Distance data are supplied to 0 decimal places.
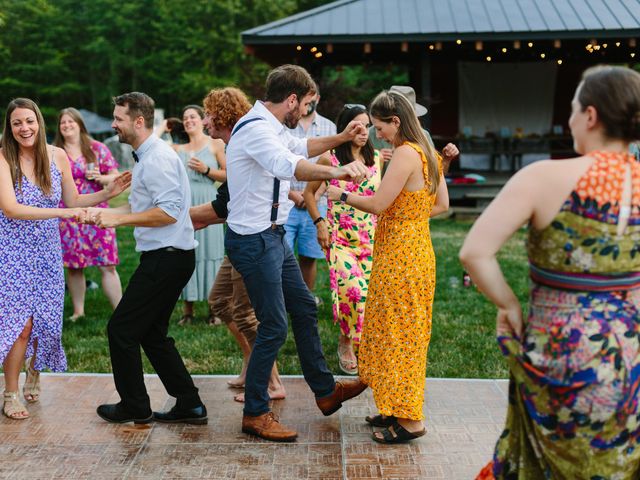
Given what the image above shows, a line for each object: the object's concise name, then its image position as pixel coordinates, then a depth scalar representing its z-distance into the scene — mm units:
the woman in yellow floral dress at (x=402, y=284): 4328
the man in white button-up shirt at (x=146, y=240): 4461
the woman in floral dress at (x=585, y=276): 2549
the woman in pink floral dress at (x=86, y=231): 7410
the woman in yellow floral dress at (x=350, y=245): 5711
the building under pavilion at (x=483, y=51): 14477
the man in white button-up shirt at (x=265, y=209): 4273
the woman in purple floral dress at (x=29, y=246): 4836
